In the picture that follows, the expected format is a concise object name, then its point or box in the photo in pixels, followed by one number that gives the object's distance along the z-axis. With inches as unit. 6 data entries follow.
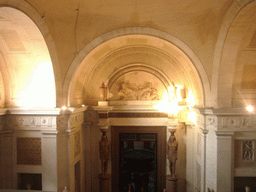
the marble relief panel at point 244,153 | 281.0
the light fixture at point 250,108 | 267.7
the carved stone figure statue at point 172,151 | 355.6
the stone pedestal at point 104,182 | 366.3
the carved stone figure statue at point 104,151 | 361.7
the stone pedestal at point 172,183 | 362.7
